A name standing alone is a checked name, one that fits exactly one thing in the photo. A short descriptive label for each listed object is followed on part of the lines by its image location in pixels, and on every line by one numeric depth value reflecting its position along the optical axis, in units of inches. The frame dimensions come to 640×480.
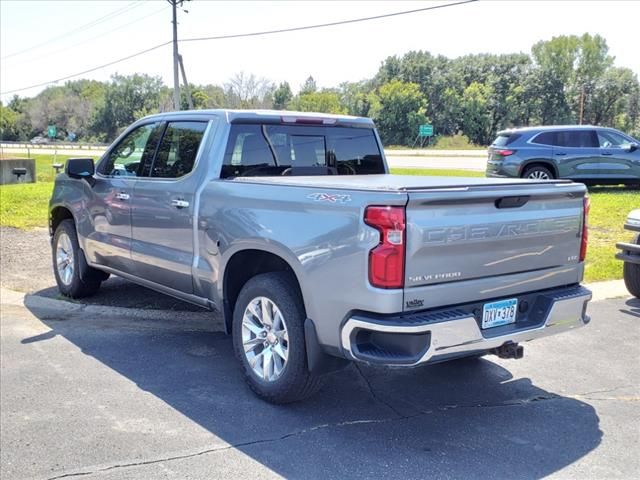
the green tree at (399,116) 2756.6
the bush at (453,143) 2439.7
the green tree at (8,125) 4448.8
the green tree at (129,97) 3873.0
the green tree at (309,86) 3850.9
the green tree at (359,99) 2891.2
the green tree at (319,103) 2918.3
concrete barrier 814.9
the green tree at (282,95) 3271.7
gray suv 584.1
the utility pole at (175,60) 1387.8
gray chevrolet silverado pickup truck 134.8
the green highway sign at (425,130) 1989.4
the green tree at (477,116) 2847.0
